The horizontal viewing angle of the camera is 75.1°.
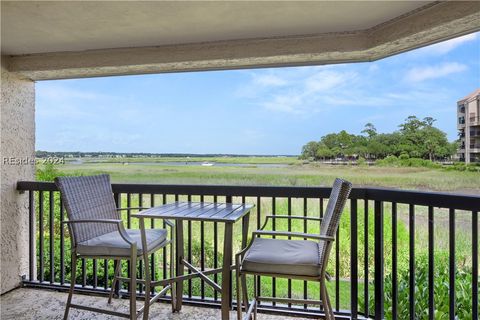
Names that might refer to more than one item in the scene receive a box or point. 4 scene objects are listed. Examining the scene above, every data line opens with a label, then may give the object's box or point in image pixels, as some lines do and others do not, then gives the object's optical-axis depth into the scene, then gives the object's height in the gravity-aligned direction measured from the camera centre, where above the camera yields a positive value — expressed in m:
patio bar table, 2.28 -0.46
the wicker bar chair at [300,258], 2.05 -0.68
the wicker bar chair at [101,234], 2.44 -0.65
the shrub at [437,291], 2.74 -1.26
